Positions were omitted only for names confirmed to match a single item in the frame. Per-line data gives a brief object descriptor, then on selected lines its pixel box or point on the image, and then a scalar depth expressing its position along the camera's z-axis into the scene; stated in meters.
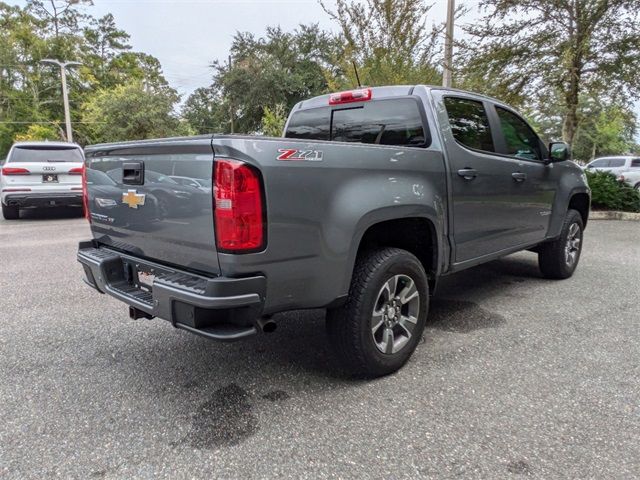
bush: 10.80
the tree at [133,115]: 26.36
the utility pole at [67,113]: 25.17
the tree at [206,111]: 29.98
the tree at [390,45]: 10.72
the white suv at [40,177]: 9.67
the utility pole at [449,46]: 10.38
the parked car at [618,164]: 17.20
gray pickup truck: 2.23
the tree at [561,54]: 9.45
